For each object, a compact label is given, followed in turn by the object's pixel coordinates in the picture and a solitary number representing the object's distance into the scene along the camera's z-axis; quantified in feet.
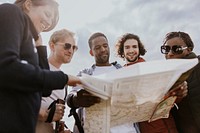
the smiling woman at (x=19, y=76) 3.29
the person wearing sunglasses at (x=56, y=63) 5.33
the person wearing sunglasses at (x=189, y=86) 6.13
